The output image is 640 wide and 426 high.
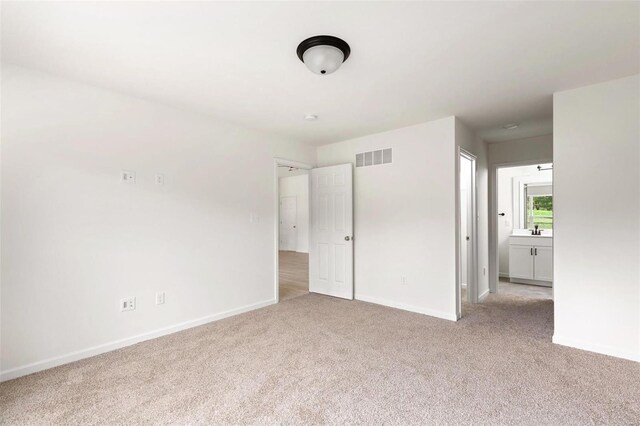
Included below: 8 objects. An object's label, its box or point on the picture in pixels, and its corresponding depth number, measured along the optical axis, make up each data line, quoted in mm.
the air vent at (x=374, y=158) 4168
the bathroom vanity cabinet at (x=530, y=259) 5230
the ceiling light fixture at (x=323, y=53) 1967
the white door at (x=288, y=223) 10250
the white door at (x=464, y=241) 4387
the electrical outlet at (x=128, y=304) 2854
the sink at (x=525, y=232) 5555
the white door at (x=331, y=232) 4492
